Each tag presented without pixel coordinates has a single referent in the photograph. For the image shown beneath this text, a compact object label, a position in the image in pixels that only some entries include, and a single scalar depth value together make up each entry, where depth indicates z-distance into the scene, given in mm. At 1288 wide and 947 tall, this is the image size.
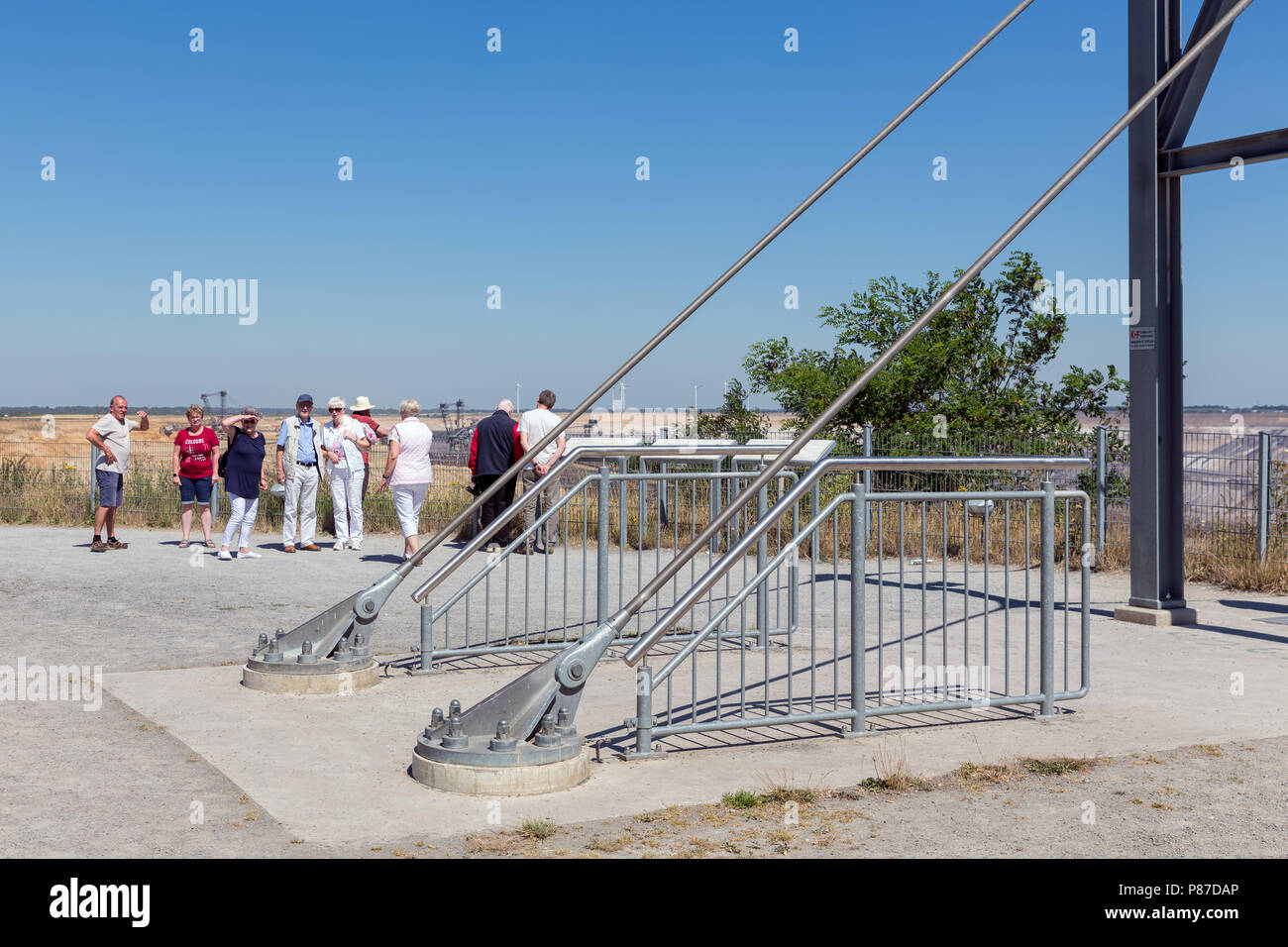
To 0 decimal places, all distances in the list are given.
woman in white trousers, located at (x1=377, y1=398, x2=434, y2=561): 14617
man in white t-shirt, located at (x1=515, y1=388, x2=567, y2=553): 15078
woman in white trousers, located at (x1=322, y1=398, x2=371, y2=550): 15727
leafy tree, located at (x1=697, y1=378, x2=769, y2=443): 23281
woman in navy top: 14781
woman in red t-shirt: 15192
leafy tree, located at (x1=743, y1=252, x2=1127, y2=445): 19234
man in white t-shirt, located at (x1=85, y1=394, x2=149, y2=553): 15133
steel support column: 10344
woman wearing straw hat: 16203
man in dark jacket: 15594
